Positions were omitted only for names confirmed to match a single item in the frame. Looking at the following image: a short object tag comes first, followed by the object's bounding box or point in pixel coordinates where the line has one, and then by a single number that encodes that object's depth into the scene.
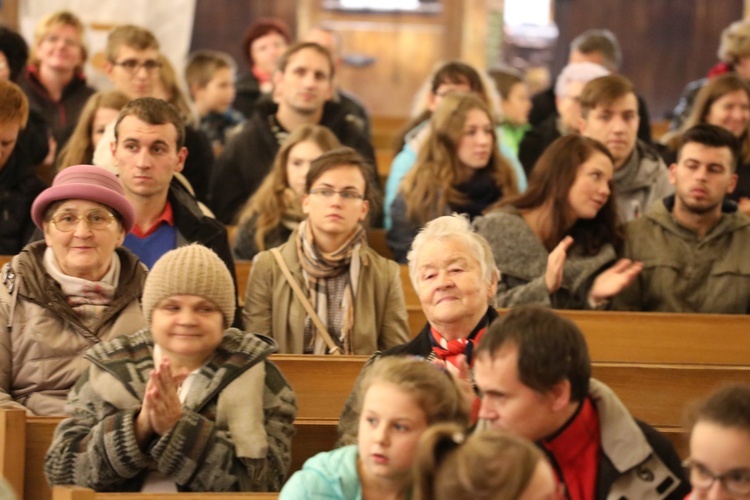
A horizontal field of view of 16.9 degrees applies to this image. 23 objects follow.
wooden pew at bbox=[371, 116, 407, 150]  19.62
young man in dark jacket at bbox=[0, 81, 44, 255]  10.32
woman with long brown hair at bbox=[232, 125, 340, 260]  10.77
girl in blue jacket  5.57
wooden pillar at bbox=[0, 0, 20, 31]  20.85
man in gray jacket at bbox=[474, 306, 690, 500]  5.67
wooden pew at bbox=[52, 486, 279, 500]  5.97
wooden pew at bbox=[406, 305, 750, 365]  9.13
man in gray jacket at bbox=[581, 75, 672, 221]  11.80
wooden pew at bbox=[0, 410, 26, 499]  6.60
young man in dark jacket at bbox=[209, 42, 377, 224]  12.58
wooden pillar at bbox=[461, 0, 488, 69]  23.28
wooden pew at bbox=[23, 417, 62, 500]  6.83
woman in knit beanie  6.44
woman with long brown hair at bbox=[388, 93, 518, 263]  11.55
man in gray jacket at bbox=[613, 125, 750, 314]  9.97
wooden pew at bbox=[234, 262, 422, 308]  10.10
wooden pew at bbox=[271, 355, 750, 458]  7.97
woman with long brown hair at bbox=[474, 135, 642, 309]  9.81
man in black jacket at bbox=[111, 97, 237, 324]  9.04
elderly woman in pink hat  7.54
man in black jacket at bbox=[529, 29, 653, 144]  16.72
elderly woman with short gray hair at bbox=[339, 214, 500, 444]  7.09
